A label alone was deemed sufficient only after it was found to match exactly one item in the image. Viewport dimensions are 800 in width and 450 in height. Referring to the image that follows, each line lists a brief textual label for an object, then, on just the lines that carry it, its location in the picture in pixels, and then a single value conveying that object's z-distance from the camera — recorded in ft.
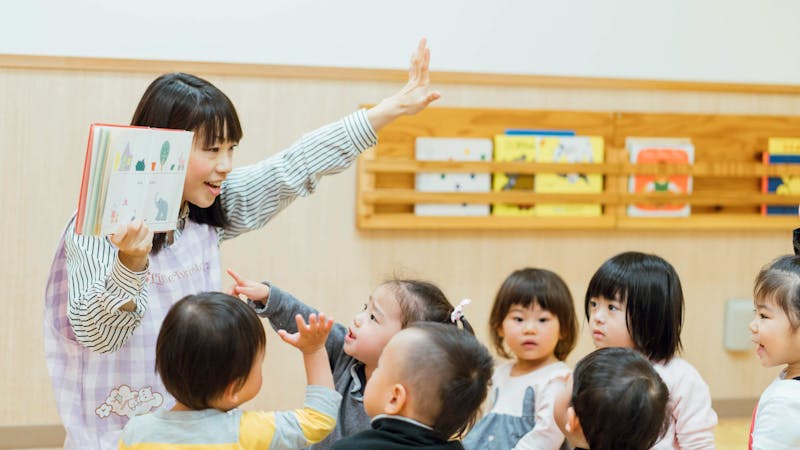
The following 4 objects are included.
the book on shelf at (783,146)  14.34
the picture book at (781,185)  14.39
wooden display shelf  13.07
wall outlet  14.43
